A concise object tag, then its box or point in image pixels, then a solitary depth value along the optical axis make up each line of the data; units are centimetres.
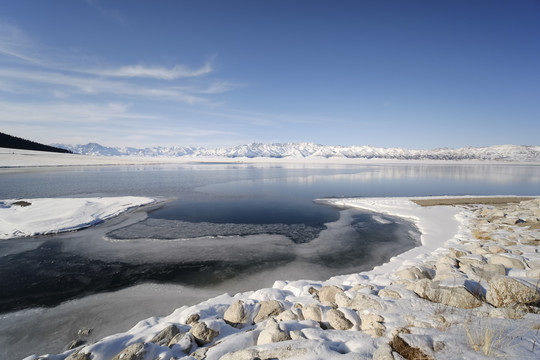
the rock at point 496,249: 567
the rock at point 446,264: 457
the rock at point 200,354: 246
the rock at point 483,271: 413
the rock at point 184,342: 268
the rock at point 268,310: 350
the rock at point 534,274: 392
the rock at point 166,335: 281
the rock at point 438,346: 210
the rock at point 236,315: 340
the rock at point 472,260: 484
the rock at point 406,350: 205
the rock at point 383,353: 202
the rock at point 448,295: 301
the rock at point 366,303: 321
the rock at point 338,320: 292
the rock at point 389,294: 351
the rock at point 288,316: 325
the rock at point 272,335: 261
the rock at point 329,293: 383
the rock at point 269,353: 225
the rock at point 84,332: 385
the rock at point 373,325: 262
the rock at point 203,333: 284
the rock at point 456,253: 563
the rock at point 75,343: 355
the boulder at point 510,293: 292
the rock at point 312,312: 319
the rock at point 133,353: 242
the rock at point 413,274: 445
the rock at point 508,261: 456
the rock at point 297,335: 262
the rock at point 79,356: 245
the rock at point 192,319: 341
